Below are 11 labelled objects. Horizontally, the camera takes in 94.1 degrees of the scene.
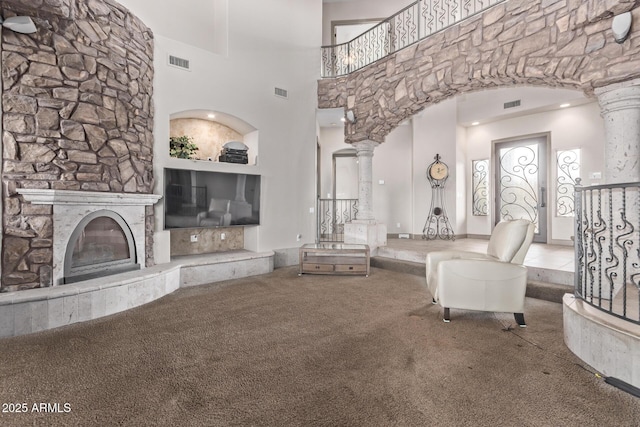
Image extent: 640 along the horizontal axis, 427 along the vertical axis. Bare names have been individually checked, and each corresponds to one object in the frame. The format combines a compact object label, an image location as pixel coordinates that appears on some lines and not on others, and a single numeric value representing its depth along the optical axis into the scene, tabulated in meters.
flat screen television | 4.44
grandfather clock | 7.18
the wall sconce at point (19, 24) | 2.83
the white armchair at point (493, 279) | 2.77
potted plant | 4.61
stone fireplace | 2.97
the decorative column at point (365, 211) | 6.00
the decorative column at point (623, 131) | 2.94
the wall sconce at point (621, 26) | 2.81
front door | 6.43
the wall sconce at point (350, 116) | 5.86
